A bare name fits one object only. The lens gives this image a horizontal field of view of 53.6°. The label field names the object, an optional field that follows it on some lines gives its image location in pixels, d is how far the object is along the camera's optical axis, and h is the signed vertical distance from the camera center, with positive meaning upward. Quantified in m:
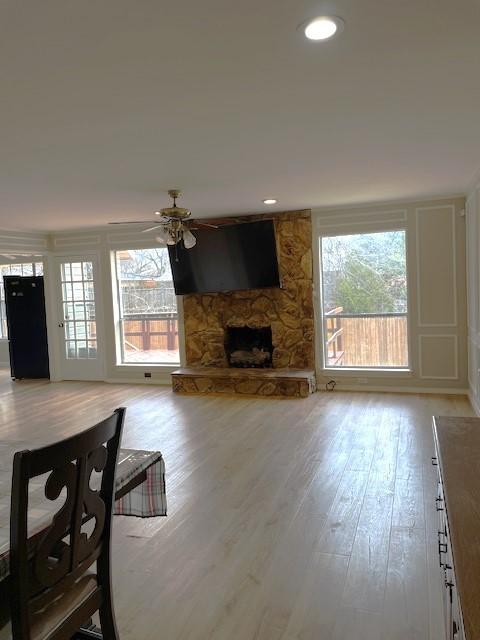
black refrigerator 8.16 -0.30
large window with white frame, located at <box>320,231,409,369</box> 6.32 -0.10
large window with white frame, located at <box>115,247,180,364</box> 7.52 -0.08
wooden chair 1.22 -0.69
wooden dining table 1.40 -0.65
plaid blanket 1.89 -0.82
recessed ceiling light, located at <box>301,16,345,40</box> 1.80 +1.04
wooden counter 0.98 -0.63
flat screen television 6.50 +0.55
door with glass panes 7.86 -0.24
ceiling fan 4.52 +0.72
